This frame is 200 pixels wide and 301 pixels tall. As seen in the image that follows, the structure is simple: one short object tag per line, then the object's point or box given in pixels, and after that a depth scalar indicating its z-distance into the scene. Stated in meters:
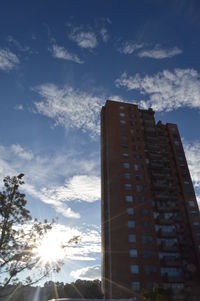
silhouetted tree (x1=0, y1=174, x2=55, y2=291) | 14.29
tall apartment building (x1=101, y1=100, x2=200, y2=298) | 47.00
